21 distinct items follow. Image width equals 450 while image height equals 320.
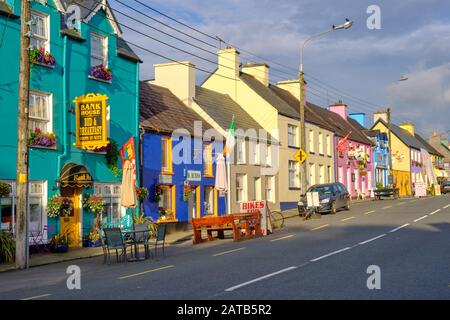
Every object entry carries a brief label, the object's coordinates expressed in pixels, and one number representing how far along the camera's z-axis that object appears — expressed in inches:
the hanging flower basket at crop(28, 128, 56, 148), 754.2
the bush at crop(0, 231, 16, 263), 671.8
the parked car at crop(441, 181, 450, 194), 2815.0
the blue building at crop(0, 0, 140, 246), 743.1
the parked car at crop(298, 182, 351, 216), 1273.4
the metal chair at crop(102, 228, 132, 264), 649.0
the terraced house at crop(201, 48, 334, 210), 1550.2
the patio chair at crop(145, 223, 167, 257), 694.6
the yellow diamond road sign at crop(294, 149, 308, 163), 1232.8
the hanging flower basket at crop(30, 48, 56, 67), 759.7
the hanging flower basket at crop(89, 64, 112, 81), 866.8
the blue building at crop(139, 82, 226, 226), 1012.5
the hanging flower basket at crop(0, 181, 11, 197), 690.8
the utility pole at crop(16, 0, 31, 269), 640.4
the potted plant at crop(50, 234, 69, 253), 764.0
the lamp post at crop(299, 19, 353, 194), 1261.1
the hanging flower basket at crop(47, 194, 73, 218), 769.7
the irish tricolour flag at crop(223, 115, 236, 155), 1178.6
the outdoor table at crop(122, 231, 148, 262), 665.7
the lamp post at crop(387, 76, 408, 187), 2230.6
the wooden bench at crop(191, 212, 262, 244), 831.1
